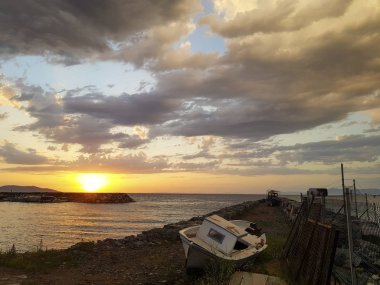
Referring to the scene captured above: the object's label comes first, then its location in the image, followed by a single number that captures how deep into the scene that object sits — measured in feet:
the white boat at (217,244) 44.29
